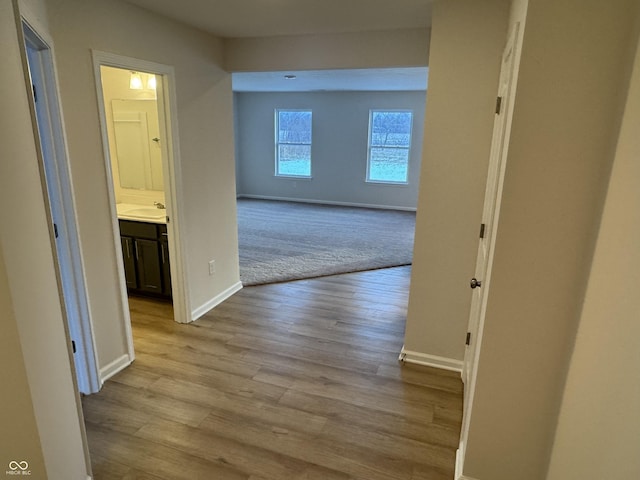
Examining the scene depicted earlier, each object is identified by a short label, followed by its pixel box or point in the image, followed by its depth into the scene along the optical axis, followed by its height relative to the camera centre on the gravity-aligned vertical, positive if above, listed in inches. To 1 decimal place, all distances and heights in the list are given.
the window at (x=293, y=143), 360.5 +0.6
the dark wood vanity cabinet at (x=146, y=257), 146.1 -43.4
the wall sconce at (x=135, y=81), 146.9 +21.5
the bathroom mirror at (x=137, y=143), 151.2 -0.9
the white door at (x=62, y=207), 82.4 -15.2
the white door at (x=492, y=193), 66.2 -9.1
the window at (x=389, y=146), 330.0 +0.1
